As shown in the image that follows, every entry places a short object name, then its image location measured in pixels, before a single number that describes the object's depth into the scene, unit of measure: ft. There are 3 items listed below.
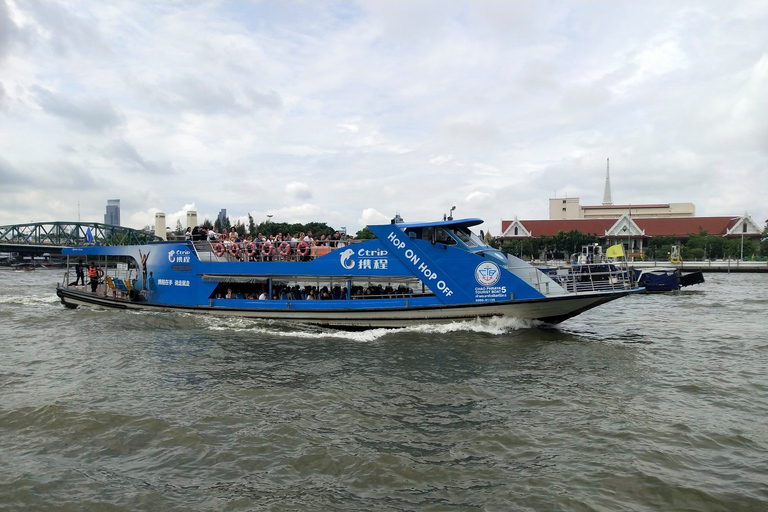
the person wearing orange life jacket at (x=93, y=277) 74.64
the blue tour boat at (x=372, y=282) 50.96
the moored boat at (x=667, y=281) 110.52
